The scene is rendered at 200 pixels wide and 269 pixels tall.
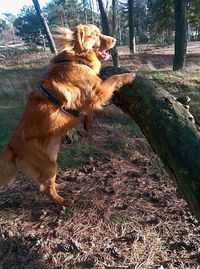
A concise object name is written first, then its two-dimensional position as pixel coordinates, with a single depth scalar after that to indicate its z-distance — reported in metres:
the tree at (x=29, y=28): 27.81
